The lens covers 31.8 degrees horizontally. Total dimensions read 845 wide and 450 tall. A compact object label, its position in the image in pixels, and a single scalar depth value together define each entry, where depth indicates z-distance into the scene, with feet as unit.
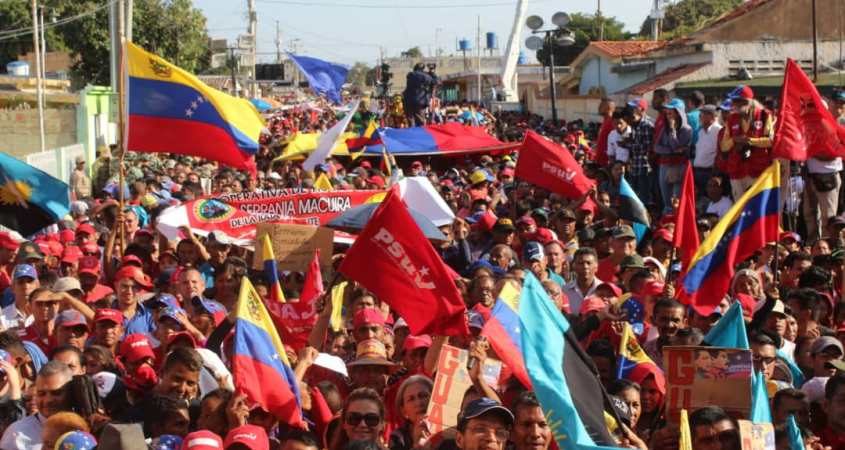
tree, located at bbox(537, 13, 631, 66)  241.51
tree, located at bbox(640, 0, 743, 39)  230.48
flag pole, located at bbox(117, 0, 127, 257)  35.35
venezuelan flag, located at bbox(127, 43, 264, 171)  38.58
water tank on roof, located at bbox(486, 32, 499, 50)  397.60
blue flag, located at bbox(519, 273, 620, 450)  17.30
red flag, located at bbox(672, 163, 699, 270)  30.91
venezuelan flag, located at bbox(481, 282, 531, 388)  22.08
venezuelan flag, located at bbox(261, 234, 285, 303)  30.66
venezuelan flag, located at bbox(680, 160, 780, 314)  28.17
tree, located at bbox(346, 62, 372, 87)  532.56
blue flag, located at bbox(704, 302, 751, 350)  23.80
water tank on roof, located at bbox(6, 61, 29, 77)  188.34
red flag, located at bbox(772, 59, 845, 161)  34.96
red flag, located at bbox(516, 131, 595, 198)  42.04
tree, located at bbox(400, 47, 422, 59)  519.32
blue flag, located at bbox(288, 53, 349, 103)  81.66
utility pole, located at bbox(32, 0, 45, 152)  102.00
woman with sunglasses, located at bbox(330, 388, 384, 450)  20.83
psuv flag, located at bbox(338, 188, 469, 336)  25.52
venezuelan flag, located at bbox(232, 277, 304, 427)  21.90
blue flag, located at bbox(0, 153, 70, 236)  34.55
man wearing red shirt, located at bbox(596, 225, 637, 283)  34.17
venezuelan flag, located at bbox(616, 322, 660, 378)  23.57
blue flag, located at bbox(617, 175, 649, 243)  38.24
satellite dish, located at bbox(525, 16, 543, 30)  83.75
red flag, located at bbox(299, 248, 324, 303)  30.43
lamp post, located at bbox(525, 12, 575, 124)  71.43
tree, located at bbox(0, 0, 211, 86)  165.17
